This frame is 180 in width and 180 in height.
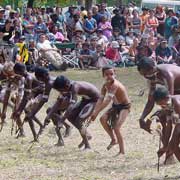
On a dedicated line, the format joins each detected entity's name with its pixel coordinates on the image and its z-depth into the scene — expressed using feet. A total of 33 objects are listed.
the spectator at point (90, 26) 81.97
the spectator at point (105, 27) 82.58
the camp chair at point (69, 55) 80.94
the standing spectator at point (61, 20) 82.26
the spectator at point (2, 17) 77.95
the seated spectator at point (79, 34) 81.71
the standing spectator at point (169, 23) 83.30
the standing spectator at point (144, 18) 84.84
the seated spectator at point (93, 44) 79.92
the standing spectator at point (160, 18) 86.22
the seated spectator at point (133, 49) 81.10
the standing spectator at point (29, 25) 78.69
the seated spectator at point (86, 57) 79.92
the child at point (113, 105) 35.35
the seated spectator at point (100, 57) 79.46
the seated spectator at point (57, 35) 81.77
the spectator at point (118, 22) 84.28
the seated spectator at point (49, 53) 77.10
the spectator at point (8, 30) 75.97
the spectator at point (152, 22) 84.17
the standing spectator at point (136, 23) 85.20
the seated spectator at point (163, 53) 78.74
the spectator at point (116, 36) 83.28
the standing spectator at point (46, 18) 81.88
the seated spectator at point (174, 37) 82.33
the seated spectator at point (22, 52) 75.10
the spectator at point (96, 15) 83.47
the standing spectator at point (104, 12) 84.30
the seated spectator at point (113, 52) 79.46
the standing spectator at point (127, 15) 84.99
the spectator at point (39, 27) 78.90
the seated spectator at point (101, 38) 81.10
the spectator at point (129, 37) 83.36
